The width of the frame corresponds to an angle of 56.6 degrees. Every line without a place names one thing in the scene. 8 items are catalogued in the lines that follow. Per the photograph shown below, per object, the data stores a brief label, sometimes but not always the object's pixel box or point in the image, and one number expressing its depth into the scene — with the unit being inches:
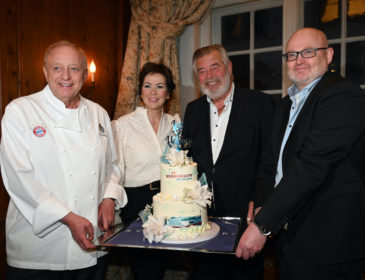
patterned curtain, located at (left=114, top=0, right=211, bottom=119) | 146.9
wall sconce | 123.1
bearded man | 88.2
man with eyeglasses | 60.8
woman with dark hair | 96.8
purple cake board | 63.6
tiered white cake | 70.9
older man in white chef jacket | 68.9
